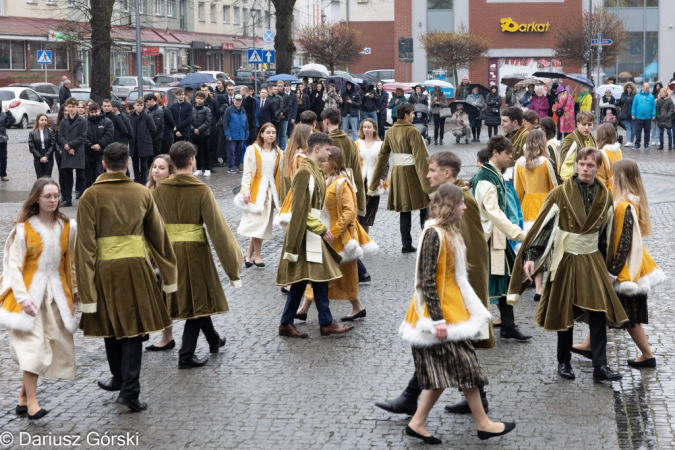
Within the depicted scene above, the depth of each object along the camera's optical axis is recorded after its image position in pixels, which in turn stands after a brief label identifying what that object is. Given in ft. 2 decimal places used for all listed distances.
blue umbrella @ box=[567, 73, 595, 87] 106.32
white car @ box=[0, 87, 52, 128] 124.57
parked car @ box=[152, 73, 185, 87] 169.07
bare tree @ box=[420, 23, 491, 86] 160.25
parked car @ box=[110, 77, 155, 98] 153.38
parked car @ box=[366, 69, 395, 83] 192.00
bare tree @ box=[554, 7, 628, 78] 156.56
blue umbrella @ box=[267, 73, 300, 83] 106.41
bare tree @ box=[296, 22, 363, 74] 175.52
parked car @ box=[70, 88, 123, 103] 132.15
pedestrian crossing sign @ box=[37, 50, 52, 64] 137.68
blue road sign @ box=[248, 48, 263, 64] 108.37
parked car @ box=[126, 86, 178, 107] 126.58
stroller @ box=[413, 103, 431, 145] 87.97
